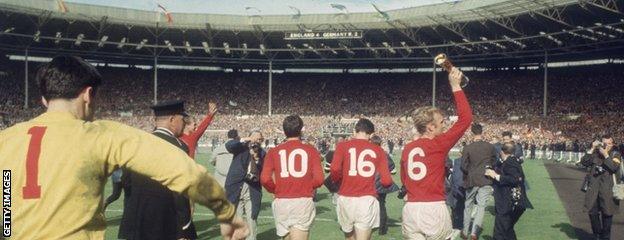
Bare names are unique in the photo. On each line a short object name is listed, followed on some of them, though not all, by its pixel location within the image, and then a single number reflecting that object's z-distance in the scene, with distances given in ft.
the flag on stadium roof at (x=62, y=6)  134.31
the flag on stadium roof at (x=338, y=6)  139.63
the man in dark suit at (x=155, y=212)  15.89
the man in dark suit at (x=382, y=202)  33.91
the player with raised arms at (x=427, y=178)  18.81
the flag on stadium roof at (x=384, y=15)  142.79
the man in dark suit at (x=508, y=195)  28.73
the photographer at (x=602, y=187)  30.14
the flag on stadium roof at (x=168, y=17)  149.46
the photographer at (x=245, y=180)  29.48
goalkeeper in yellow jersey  7.80
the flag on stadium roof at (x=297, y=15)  152.71
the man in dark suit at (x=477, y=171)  31.22
